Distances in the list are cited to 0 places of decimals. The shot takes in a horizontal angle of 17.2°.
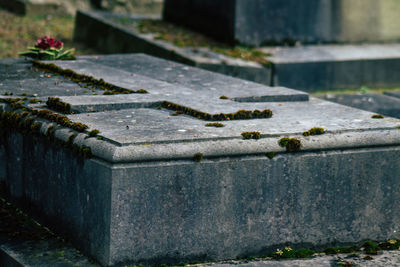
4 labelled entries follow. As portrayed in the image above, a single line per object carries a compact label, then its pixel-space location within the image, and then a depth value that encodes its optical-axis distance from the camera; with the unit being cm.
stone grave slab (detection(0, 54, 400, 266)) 609
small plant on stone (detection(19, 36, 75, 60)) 1115
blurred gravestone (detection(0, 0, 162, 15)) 1950
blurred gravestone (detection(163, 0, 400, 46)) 1459
